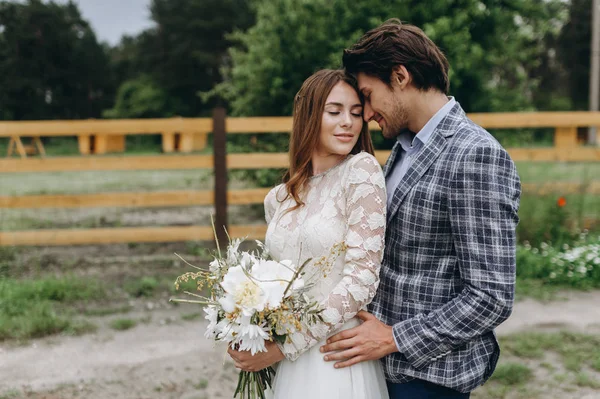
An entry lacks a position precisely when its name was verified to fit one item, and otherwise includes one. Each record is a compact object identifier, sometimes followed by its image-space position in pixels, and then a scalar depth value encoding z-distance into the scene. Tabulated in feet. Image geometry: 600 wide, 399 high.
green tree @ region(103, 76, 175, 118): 128.47
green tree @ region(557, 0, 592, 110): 112.98
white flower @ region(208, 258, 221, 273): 6.37
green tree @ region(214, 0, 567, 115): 24.85
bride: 6.43
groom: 5.65
